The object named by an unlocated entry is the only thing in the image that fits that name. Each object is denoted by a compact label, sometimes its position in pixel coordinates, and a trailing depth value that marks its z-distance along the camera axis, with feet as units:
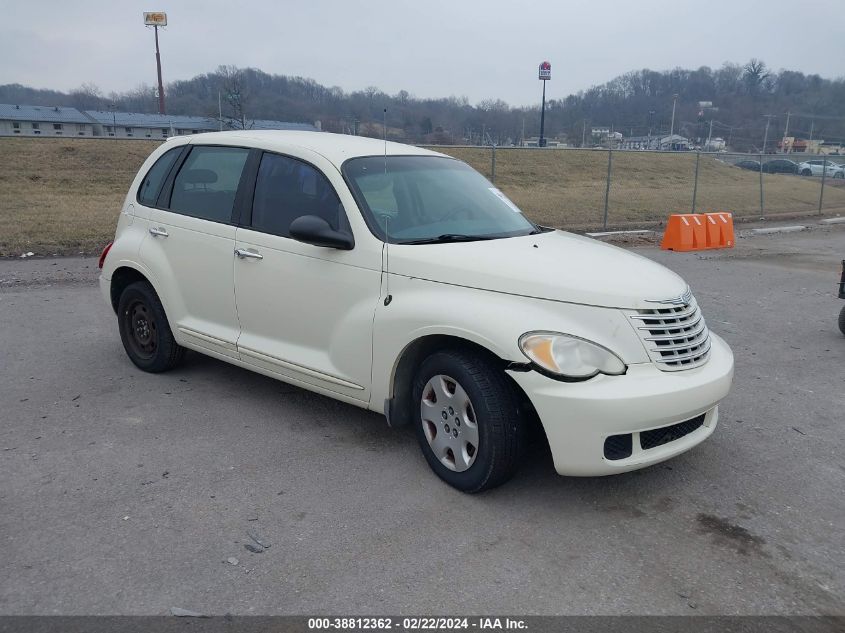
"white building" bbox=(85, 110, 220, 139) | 125.18
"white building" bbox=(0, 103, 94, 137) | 200.64
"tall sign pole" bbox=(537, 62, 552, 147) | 165.65
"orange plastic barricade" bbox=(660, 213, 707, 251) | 45.98
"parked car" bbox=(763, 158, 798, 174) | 138.00
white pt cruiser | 11.62
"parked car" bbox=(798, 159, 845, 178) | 135.03
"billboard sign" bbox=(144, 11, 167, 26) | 260.40
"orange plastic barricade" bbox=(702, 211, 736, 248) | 48.03
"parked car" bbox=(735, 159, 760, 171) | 132.42
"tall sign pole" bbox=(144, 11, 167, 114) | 256.52
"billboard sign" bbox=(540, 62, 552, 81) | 168.12
